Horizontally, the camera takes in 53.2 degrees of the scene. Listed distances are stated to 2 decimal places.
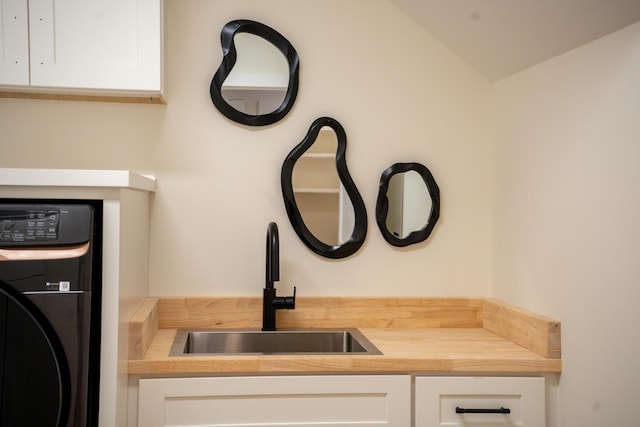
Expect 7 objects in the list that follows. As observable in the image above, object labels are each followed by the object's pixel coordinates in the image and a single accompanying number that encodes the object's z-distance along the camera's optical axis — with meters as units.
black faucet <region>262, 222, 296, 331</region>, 2.34
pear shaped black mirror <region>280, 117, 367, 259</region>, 2.56
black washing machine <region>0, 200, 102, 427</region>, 1.69
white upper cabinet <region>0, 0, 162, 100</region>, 2.15
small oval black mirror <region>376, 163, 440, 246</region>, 2.59
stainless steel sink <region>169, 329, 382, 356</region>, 2.45
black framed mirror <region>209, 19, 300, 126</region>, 2.52
